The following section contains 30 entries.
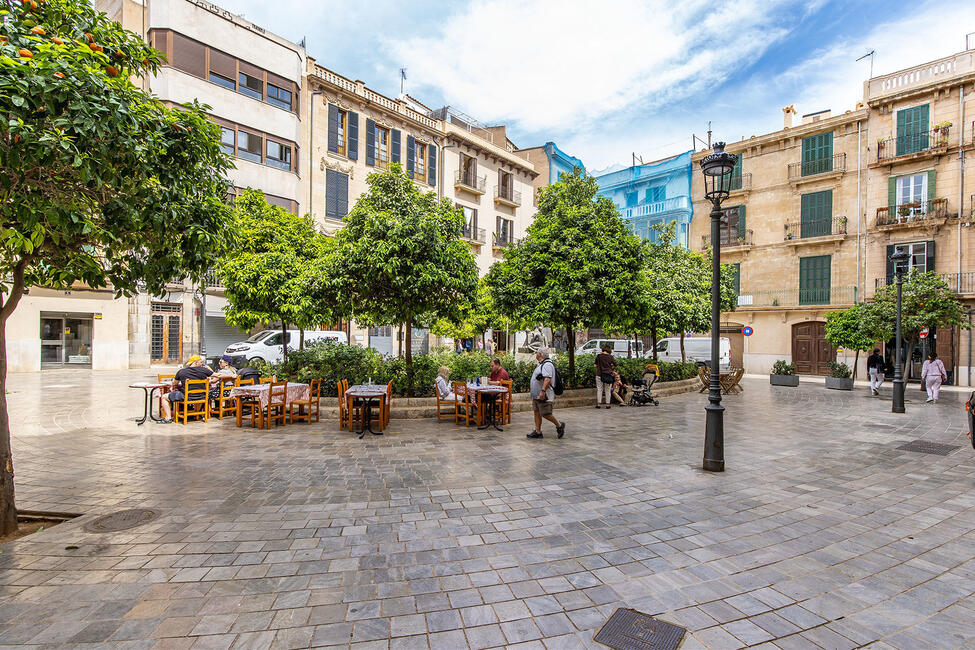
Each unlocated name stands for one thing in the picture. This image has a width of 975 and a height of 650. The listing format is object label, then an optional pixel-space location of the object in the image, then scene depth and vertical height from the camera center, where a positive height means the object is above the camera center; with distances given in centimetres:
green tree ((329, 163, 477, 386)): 933 +135
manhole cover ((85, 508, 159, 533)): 434 -192
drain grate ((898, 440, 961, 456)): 797 -211
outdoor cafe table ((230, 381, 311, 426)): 898 -140
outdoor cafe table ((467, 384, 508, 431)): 920 -143
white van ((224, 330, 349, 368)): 1938 -107
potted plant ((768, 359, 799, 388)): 1964 -206
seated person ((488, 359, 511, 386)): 988 -104
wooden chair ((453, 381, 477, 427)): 935 -167
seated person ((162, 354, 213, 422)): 941 -113
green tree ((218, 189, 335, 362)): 1308 +173
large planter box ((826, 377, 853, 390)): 1825 -219
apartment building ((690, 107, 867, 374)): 2505 +535
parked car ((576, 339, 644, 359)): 2659 -125
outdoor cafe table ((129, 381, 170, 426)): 911 -129
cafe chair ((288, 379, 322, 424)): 961 -176
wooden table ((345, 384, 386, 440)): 852 -132
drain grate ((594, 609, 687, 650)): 283 -193
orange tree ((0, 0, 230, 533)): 313 +123
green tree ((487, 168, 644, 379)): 1176 +146
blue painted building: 3216 +989
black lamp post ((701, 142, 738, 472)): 648 +5
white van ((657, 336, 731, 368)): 2603 -130
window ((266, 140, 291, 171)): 2244 +821
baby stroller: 1307 -178
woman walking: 1456 -151
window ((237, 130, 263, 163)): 2131 +824
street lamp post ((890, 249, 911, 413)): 1210 -107
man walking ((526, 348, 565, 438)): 825 -118
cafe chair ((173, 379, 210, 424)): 946 -162
